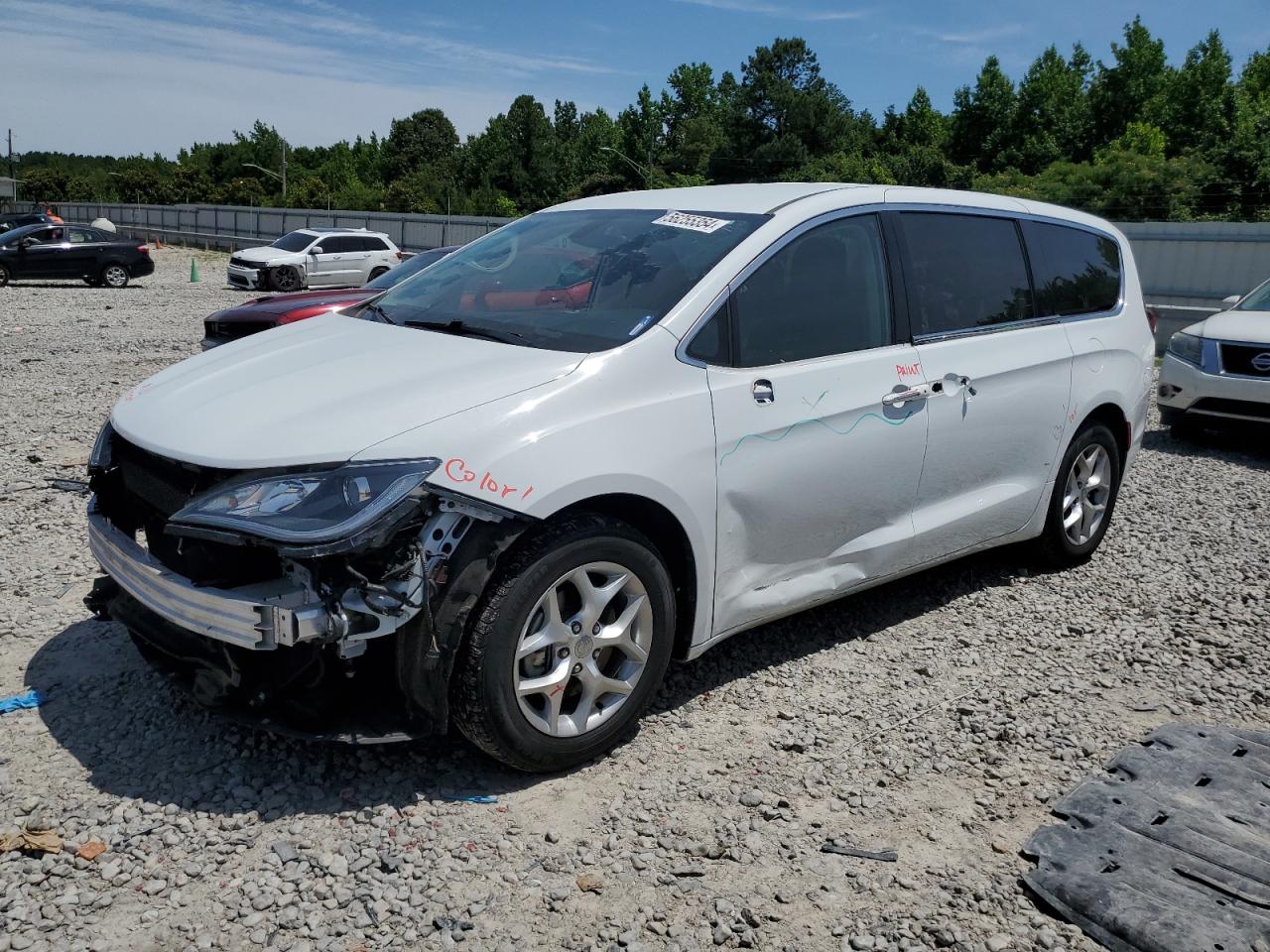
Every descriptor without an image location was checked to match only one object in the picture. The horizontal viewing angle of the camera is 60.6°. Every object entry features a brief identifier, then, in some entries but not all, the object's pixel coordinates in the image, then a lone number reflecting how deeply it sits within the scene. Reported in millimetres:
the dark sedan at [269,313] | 10195
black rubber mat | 2848
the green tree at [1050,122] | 74812
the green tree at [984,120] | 77500
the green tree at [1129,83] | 75062
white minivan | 3051
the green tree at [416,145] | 102250
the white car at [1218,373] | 8859
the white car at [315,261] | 25562
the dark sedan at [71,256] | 24609
